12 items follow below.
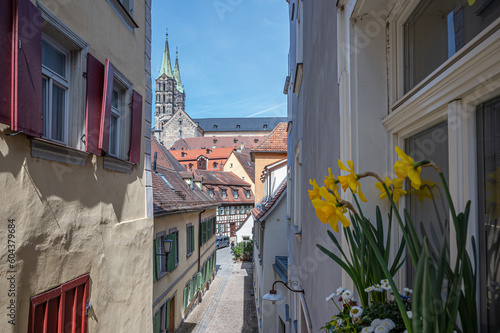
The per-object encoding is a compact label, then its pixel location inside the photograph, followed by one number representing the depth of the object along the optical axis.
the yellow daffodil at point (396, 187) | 1.10
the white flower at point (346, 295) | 1.36
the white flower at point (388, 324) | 1.03
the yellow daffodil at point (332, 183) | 1.21
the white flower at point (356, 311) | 1.17
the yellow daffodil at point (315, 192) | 1.25
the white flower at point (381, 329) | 1.01
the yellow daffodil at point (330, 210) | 1.10
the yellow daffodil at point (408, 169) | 0.88
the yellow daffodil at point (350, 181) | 1.09
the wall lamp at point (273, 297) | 5.26
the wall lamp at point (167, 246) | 9.33
